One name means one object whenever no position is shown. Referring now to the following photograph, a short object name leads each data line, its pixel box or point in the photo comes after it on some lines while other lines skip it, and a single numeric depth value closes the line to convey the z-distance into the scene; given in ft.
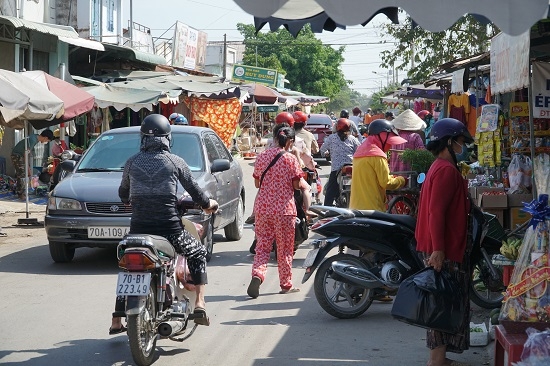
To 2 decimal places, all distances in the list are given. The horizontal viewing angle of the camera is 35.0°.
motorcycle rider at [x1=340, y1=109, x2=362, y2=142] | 67.33
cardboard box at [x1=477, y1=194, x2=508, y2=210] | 33.42
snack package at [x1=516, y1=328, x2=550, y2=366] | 17.56
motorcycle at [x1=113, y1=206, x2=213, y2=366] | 20.51
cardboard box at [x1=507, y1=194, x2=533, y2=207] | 33.55
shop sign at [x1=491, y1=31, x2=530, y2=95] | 26.86
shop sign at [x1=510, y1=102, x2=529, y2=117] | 36.29
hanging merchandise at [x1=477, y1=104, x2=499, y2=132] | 37.81
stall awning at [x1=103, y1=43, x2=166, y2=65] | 82.43
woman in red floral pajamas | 30.27
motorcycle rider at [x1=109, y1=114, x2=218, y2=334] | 22.36
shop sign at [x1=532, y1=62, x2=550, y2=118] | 29.48
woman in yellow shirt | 30.66
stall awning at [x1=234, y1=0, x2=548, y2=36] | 12.98
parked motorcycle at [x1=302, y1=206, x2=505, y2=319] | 26.96
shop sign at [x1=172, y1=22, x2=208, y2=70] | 123.34
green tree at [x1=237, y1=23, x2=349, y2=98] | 262.26
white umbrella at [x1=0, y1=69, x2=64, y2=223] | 43.93
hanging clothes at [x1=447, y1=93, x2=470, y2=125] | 53.01
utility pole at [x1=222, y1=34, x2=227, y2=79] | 148.76
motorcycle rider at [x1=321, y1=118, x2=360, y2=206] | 46.34
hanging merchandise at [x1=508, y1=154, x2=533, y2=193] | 34.12
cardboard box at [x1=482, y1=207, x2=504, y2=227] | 33.81
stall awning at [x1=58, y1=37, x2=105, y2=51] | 73.61
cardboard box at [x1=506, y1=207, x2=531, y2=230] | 33.71
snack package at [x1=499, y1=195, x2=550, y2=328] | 19.07
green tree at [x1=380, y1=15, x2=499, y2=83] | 75.25
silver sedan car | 35.19
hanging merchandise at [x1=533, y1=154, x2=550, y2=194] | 29.55
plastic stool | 18.24
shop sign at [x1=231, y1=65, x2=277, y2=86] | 156.66
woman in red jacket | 20.29
